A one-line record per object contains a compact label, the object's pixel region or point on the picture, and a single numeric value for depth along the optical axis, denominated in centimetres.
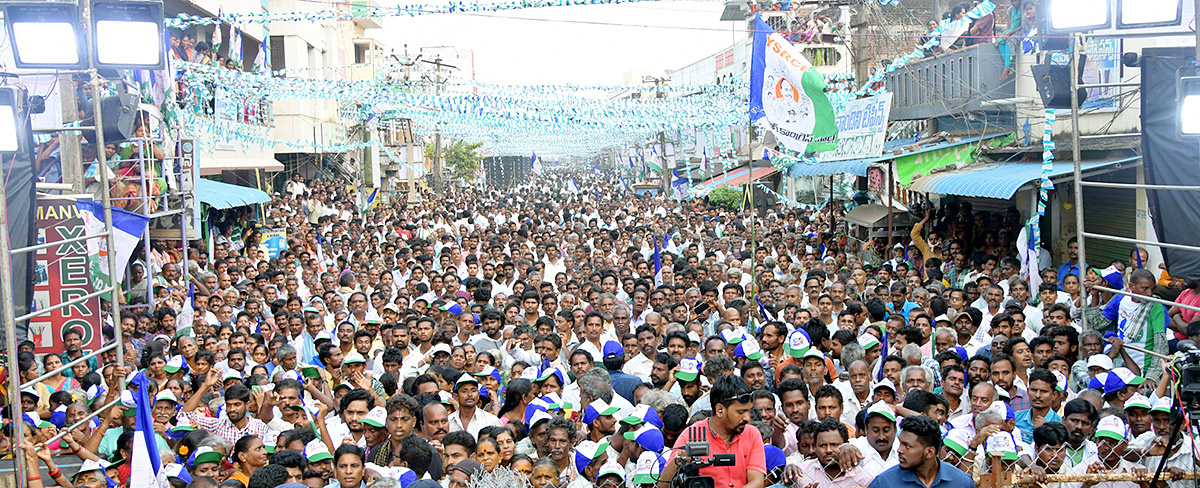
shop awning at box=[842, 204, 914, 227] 1669
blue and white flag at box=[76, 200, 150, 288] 855
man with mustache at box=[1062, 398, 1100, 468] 570
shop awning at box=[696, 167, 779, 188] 2711
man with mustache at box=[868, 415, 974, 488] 449
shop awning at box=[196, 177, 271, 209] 1605
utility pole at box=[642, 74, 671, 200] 3547
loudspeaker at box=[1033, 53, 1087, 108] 793
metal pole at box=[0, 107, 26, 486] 503
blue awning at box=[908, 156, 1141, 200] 1144
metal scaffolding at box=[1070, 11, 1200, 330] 677
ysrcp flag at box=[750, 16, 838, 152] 1131
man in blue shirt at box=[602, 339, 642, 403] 758
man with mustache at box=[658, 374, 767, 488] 484
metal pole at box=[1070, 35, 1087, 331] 679
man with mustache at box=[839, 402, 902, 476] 569
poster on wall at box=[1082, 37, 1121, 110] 1184
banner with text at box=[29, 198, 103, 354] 870
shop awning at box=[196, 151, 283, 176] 2022
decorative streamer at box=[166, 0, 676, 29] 1005
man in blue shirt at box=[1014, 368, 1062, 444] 643
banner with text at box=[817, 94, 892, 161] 1534
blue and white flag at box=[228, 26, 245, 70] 2066
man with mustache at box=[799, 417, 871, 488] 538
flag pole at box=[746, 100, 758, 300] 1023
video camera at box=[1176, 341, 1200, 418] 455
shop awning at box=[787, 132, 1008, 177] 1535
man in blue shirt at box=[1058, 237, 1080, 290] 1134
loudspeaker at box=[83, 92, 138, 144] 786
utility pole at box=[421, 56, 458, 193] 3320
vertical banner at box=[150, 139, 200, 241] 1209
